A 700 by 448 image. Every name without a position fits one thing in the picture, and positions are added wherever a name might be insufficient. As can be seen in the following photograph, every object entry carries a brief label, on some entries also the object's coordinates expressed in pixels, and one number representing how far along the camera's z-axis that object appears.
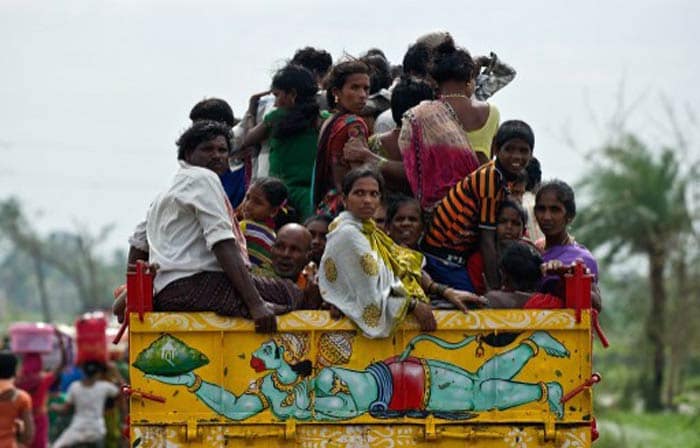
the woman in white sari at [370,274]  13.20
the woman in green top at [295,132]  17.69
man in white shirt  13.41
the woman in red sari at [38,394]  31.33
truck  13.15
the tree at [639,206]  62.62
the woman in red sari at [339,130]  16.52
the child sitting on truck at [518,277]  14.17
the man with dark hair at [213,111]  17.61
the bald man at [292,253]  15.23
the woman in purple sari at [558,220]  15.34
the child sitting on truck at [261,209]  15.93
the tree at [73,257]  149.50
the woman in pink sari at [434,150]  15.65
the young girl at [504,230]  15.09
